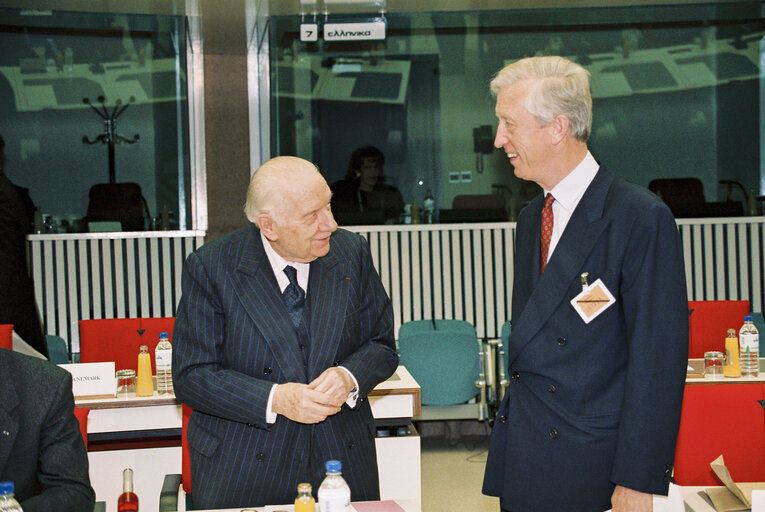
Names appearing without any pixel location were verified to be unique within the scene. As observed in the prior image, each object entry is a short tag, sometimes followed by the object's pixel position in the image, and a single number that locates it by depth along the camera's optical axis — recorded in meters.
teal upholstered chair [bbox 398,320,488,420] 6.45
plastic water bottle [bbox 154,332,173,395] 4.62
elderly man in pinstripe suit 2.51
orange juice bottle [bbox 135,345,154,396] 4.54
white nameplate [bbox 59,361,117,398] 4.49
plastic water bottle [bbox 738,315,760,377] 5.10
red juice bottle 2.30
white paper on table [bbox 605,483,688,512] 2.12
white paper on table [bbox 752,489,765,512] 2.21
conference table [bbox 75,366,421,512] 4.39
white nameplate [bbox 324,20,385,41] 8.09
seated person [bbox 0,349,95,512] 2.16
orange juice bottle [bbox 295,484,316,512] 2.15
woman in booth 8.71
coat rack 8.63
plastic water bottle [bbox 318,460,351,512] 2.12
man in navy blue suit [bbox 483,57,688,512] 2.07
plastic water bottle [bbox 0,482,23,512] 1.87
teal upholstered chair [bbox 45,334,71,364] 6.71
